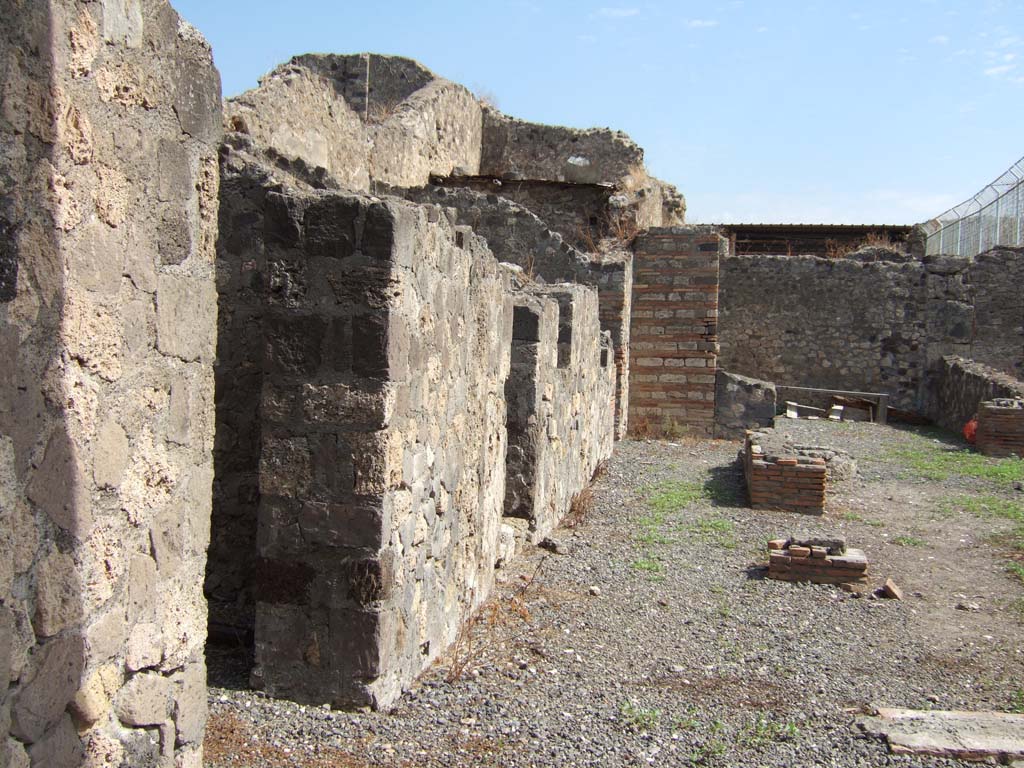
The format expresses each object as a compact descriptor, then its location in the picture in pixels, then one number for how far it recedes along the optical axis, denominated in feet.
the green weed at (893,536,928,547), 23.56
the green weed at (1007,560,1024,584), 20.71
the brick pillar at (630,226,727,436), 42.63
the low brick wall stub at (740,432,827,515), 26.84
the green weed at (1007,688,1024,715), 13.29
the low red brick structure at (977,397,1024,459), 39.09
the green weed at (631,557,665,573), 19.94
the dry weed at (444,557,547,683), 13.70
